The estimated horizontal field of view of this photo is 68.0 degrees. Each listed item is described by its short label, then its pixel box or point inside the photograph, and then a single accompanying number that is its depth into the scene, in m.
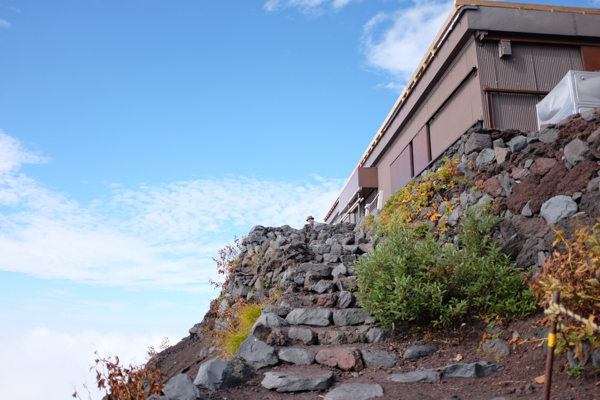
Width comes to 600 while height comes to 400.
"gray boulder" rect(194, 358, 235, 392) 5.34
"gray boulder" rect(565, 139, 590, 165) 6.67
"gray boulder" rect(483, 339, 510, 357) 5.43
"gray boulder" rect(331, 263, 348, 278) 9.02
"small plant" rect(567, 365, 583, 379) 4.38
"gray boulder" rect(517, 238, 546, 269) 6.43
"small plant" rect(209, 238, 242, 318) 12.15
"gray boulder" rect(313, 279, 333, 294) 8.56
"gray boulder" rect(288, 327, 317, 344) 6.83
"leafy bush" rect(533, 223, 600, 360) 4.01
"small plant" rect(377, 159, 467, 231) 9.33
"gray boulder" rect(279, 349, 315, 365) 6.20
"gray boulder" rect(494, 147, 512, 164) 8.30
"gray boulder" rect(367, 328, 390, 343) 6.54
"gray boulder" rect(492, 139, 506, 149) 8.80
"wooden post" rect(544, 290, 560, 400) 3.19
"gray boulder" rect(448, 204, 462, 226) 8.32
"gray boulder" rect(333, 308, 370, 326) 7.22
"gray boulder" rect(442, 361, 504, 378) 5.14
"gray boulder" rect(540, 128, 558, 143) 7.53
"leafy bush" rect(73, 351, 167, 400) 4.94
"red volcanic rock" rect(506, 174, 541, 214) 7.21
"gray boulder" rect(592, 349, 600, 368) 4.29
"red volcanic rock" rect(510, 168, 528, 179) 7.65
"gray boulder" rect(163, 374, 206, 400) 4.87
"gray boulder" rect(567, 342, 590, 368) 4.42
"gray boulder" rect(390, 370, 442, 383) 5.24
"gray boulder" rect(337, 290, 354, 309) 7.71
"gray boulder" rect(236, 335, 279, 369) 6.12
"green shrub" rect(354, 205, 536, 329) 6.01
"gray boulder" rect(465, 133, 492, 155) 9.03
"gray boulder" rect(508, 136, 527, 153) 8.10
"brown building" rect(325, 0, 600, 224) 10.35
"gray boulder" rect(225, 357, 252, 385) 5.62
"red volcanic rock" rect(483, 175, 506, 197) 7.90
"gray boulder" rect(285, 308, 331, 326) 7.44
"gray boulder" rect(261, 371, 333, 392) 5.38
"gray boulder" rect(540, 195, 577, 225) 6.36
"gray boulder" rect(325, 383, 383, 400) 4.98
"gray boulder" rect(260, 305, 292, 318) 7.97
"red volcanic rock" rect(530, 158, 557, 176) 7.24
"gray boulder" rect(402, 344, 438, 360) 5.97
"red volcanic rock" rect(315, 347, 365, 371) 5.95
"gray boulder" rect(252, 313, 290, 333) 7.38
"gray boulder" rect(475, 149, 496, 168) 8.63
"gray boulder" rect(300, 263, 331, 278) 9.25
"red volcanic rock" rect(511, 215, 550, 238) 6.62
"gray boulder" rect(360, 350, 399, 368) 5.96
